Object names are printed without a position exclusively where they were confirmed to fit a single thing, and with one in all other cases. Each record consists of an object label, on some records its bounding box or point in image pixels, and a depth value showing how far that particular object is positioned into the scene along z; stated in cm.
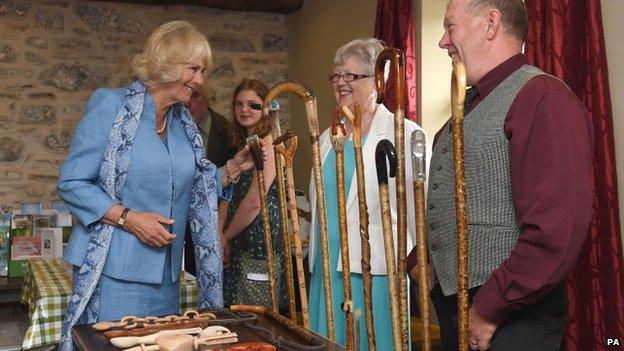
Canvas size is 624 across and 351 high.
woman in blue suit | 184
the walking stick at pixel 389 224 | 139
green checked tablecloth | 219
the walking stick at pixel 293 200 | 165
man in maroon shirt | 133
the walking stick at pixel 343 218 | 150
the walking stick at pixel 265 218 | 172
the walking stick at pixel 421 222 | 131
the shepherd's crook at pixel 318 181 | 156
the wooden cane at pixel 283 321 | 138
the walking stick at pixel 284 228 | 171
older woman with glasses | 207
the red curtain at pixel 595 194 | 228
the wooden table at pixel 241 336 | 133
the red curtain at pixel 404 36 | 353
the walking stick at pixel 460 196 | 125
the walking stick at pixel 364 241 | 146
